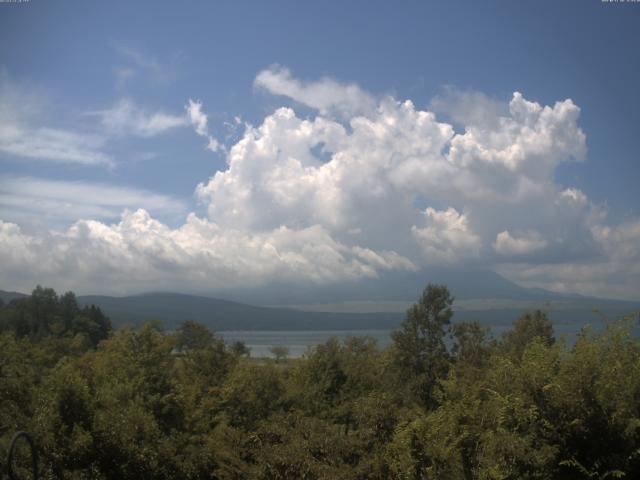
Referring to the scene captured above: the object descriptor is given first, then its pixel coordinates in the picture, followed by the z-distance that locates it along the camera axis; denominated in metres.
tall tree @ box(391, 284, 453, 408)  42.38
